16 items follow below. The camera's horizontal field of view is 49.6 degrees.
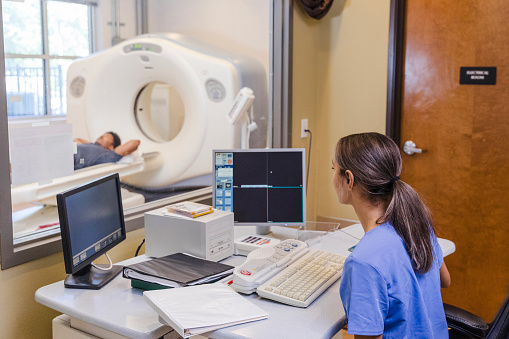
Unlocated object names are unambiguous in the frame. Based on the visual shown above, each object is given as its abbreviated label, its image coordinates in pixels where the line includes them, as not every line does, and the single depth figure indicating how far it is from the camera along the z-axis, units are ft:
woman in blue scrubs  4.28
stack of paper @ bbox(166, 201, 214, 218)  6.24
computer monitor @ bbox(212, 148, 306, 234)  7.05
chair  5.53
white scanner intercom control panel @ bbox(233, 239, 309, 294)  5.31
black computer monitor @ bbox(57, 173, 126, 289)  5.27
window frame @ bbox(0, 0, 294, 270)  5.72
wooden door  9.11
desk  4.60
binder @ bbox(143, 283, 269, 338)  4.49
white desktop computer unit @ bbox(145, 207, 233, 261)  6.12
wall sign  9.11
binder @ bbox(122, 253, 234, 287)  5.34
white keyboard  5.13
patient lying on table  7.05
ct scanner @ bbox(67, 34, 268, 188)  8.30
